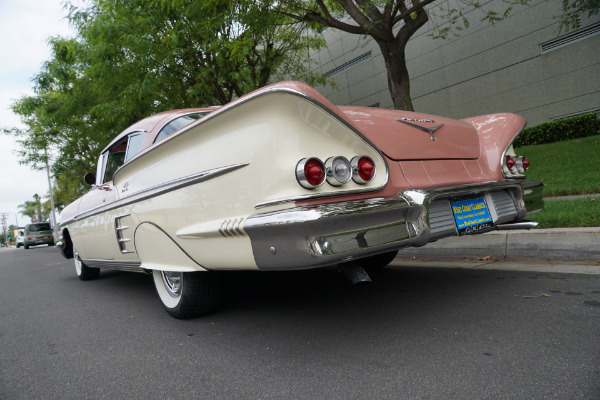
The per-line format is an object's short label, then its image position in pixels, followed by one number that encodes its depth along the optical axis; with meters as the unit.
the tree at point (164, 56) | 8.55
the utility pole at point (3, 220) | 100.53
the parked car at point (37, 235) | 30.36
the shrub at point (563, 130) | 10.78
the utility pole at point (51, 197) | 35.53
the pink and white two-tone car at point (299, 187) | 1.99
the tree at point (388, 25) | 7.18
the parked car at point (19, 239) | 44.62
